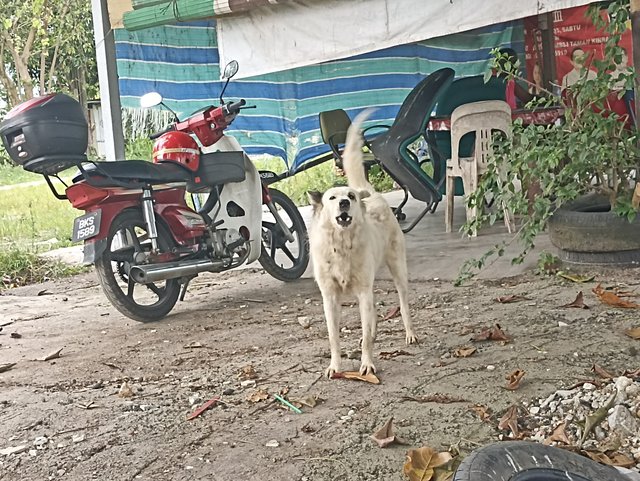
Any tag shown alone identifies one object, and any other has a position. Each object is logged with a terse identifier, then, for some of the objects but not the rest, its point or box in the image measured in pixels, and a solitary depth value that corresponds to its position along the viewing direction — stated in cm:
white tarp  596
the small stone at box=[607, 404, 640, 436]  308
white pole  731
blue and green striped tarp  753
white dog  421
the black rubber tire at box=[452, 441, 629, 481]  250
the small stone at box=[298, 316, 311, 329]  526
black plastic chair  762
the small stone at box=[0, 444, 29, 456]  351
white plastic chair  757
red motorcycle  523
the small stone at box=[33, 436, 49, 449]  356
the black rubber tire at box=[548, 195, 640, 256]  558
